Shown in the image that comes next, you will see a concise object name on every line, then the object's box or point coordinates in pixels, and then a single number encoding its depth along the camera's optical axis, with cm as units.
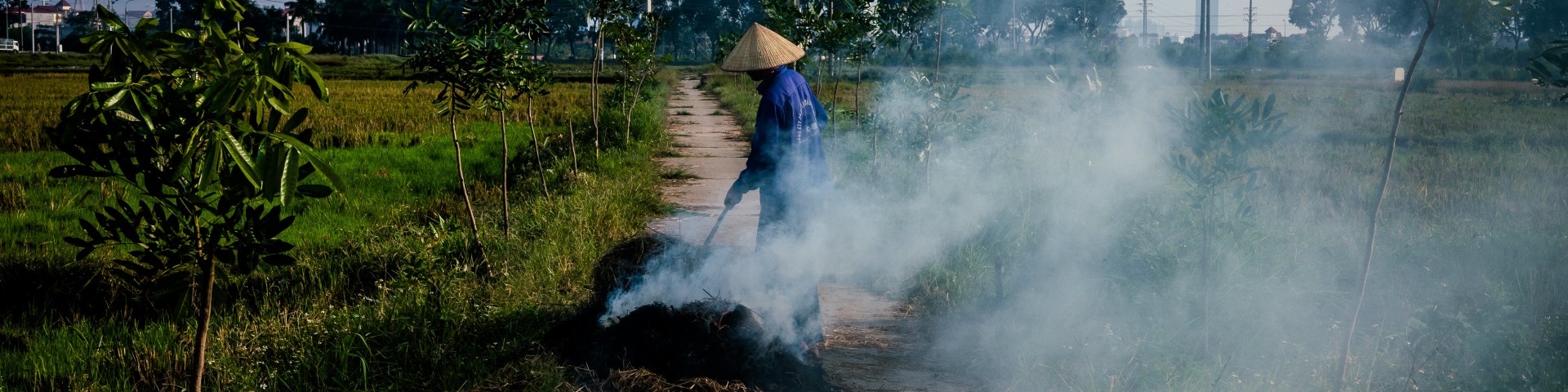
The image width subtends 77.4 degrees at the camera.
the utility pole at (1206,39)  2317
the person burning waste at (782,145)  495
